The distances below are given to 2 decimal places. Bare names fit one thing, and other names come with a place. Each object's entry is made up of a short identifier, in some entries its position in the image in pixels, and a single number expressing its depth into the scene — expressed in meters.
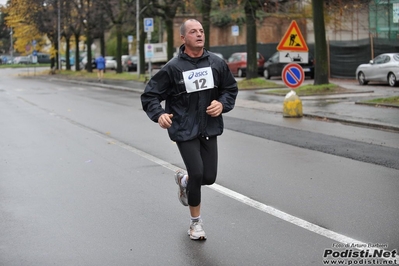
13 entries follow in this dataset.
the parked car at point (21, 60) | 104.00
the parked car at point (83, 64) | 79.09
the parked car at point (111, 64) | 70.00
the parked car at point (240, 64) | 42.00
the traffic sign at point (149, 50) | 34.94
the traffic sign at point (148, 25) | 35.03
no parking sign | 17.16
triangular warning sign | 17.47
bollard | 17.08
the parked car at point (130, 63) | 62.72
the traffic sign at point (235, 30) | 47.97
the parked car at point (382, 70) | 27.25
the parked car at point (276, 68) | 34.97
